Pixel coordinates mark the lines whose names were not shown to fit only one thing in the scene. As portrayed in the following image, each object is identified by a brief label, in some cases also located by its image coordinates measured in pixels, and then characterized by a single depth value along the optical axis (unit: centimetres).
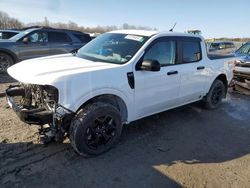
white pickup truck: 243
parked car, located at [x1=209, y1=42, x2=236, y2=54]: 1730
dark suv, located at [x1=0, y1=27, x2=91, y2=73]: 689
